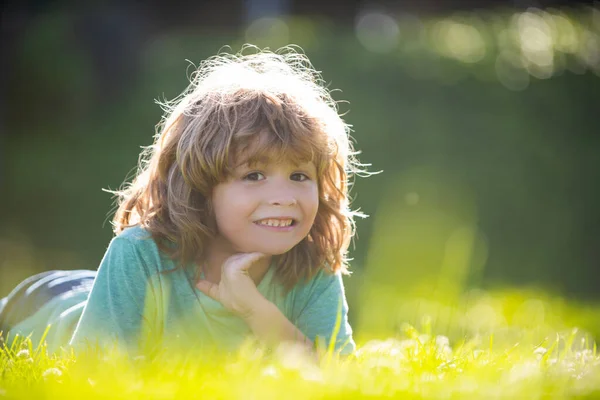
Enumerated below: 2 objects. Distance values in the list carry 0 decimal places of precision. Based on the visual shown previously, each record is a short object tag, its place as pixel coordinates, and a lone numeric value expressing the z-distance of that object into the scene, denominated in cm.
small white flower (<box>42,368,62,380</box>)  430
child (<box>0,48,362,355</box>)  574
